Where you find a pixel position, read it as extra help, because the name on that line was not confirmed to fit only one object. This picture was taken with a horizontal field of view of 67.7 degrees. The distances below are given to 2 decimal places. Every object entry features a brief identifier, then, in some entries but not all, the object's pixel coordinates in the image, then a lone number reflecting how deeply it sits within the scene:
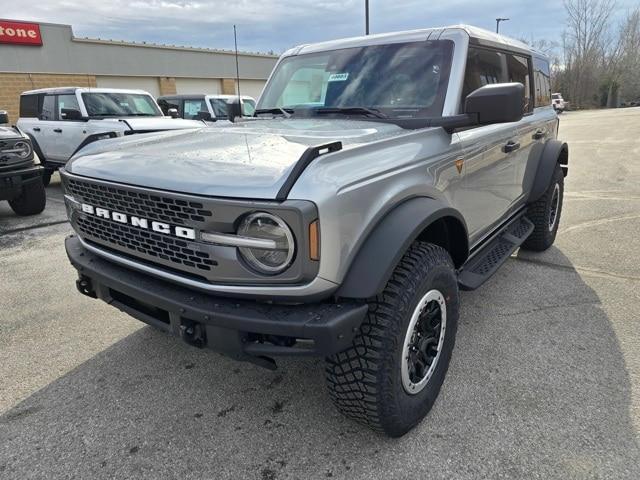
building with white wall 21.52
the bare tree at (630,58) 60.19
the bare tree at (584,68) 57.44
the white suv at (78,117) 8.81
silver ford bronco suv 1.80
